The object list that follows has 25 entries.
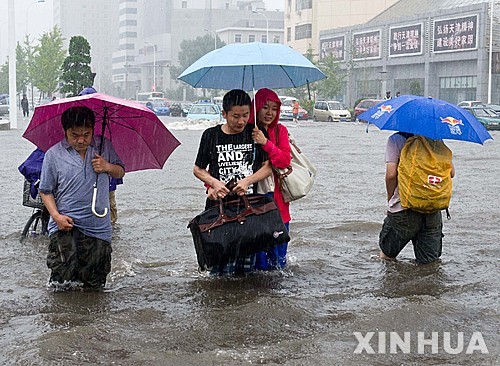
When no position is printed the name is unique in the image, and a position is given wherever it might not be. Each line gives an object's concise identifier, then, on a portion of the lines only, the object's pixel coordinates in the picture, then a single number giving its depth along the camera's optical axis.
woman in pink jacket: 6.46
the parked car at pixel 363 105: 46.86
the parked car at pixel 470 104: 41.47
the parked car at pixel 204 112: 41.12
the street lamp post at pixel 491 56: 51.90
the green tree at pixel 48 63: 66.88
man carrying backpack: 6.86
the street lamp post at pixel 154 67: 129.10
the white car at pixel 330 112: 49.38
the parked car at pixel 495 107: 38.86
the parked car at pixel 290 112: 52.72
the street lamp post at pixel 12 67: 36.62
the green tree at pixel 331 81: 65.81
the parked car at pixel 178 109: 63.37
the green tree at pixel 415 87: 57.69
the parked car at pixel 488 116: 37.88
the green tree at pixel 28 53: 80.56
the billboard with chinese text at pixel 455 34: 55.03
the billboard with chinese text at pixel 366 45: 65.62
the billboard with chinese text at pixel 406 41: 60.28
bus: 99.41
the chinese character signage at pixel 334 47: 71.06
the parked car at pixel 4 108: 57.96
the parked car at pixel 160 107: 65.05
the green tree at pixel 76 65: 23.33
